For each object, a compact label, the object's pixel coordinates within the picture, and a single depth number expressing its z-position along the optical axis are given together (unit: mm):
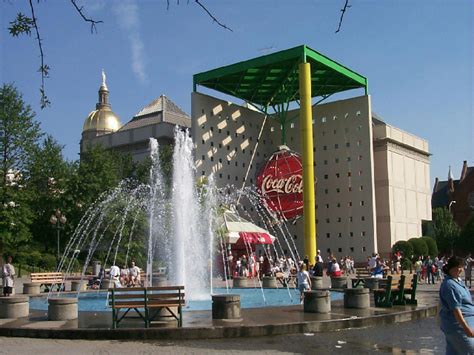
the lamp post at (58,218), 36619
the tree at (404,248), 58531
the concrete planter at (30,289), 25547
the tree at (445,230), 82438
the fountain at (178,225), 23672
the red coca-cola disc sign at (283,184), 57656
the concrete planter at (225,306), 14375
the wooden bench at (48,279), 27464
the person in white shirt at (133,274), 27672
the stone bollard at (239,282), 29844
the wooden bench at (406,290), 17812
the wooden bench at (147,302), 13352
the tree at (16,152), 45938
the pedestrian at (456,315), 6863
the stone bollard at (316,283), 23969
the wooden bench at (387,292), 17141
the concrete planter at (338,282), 26641
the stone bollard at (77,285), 27959
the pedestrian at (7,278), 22734
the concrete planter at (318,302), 15758
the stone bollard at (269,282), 28000
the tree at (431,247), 62000
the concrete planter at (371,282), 21925
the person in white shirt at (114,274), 26516
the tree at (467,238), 79438
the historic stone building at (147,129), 70812
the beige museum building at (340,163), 61125
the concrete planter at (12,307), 15719
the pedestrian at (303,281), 19422
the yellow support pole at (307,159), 48438
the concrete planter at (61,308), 14977
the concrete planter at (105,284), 27550
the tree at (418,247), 59459
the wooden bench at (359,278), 24988
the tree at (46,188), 53000
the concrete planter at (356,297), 16828
